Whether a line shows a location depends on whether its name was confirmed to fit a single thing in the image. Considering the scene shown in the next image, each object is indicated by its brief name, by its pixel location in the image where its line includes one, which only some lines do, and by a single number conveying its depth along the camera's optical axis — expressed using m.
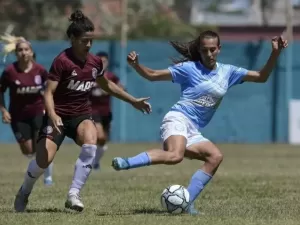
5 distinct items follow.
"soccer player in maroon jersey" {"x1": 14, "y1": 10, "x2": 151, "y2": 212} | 18.77
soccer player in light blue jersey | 18.45
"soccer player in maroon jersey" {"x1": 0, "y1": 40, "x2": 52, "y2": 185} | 27.37
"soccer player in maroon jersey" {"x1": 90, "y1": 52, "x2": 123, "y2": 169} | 33.30
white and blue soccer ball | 18.08
